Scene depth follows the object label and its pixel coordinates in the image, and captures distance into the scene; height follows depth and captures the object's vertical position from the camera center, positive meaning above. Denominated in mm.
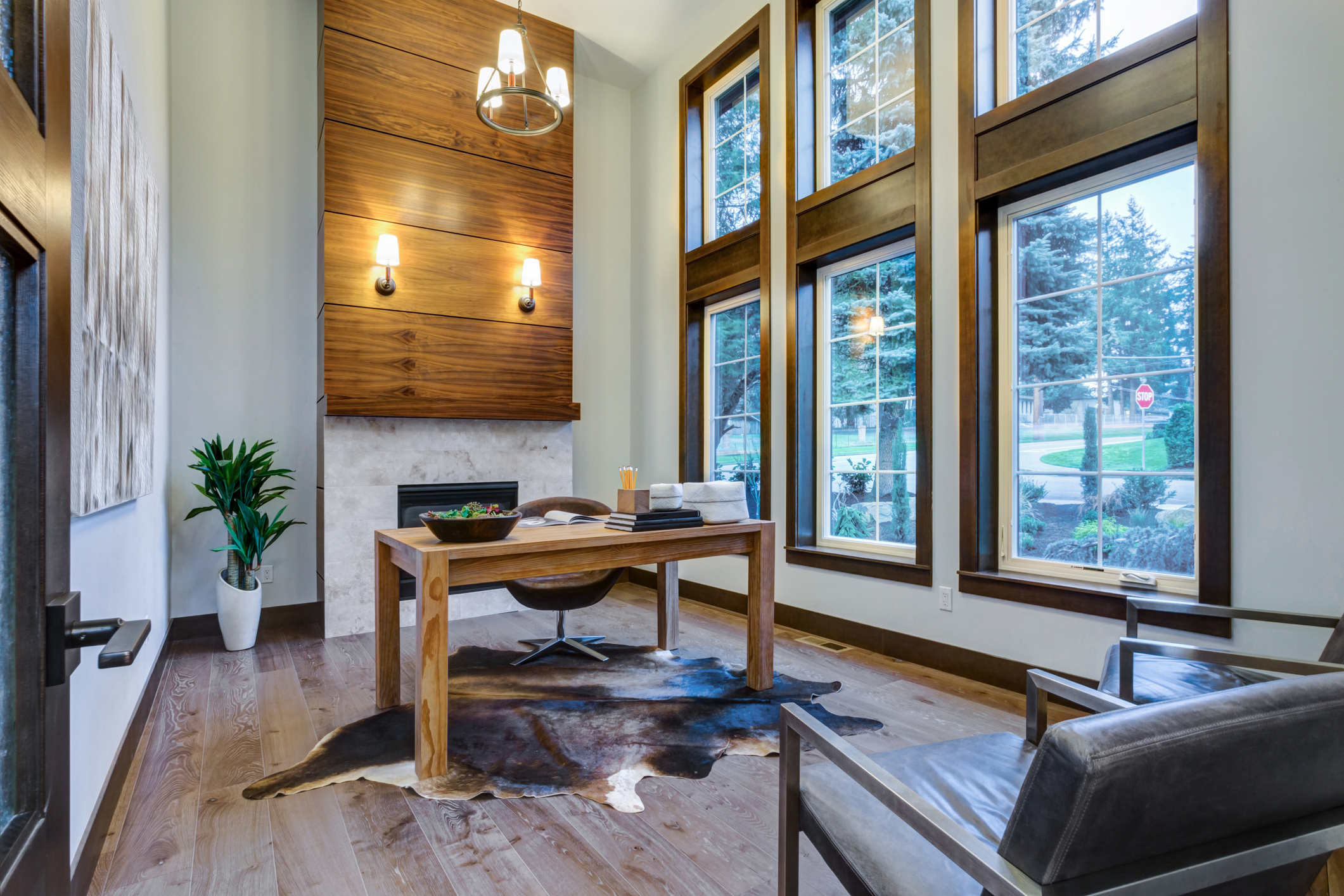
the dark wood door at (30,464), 598 -9
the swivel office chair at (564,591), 3004 -642
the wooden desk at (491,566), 2039 -412
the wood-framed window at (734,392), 4445 +402
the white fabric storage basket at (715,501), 2777 -222
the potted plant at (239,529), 3471 -407
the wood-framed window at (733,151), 4438 +2092
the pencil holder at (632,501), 2674 -210
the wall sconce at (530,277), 4332 +1140
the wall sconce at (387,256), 3809 +1131
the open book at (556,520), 2840 -303
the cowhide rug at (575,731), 2049 -1017
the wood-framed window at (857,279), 3230 +927
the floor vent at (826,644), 3441 -1047
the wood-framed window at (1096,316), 2270 +526
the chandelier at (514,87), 2689 +1596
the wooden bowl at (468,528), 2180 -258
